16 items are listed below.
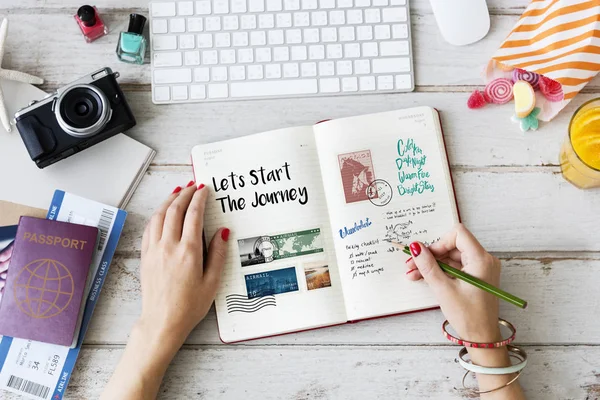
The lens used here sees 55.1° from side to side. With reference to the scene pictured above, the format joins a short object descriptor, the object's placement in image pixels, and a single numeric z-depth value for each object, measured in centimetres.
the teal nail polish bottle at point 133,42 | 95
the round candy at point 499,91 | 97
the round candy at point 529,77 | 97
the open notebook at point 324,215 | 93
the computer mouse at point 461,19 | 98
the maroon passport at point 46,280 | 89
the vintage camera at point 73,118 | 91
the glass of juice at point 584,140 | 92
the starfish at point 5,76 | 93
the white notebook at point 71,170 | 94
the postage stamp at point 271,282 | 93
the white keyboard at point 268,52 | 97
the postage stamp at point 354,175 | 95
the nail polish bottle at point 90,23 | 93
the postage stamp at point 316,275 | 93
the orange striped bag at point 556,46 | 92
